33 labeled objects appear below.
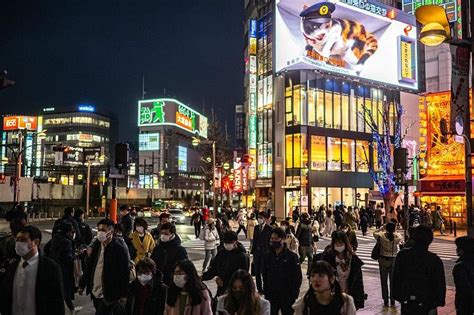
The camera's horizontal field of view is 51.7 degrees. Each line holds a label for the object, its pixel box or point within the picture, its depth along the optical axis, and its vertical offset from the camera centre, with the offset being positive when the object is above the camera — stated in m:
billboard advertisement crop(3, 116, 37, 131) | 87.62 +12.18
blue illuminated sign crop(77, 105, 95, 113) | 142.50 +24.05
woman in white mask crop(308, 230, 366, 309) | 6.88 -1.00
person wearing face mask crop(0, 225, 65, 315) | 4.77 -0.93
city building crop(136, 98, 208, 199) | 137.35 +15.70
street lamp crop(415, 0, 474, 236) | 7.15 +2.27
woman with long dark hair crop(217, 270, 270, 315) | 4.49 -1.01
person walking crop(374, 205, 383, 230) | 34.34 -1.95
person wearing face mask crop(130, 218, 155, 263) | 9.58 -0.99
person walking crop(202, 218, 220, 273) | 14.19 -1.38
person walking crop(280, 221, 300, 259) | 11.52 -1.23
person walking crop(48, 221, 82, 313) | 9.11 -1.15
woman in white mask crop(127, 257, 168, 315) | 5.12 -1.09
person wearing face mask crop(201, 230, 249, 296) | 6.70 -0.99
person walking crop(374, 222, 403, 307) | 9.94 -1.21
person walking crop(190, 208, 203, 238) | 27.45 -1.73
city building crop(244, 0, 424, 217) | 47.62 +9.97
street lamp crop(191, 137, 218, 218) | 33.36 +1.50
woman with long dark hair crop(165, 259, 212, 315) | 4.77 -1.03
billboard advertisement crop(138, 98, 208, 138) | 137.50 +22.05
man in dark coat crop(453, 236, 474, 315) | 6.33 -1.18
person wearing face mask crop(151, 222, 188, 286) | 7.16 -0.92
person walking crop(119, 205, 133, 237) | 13.85 -0.84
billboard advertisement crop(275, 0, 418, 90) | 47.44 +15.55
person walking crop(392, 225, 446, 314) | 6.05 -1.12
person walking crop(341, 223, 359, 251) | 10.83 -1.05
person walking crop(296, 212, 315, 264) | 13.65 -1.31
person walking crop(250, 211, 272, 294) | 10.76 -1.32
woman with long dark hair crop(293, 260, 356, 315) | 4.27 -0.95
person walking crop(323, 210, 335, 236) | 27.58 -2.05
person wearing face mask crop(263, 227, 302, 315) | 6.80 -1.22
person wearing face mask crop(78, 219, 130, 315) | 6.59 -1.15
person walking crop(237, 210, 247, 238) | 25.78 -1.66
